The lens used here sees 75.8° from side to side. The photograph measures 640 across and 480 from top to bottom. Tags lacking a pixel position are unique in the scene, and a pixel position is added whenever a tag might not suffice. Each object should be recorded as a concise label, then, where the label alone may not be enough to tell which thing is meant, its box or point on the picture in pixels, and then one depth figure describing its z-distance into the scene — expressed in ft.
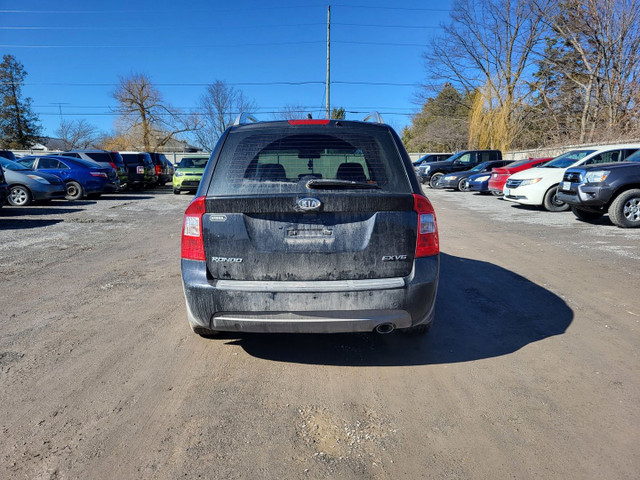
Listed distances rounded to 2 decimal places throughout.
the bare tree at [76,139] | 181.47
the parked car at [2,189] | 31.95
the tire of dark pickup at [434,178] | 71.33
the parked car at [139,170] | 65.41
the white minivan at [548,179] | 34.91
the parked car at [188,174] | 56.85
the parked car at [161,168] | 76.13
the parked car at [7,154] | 51.52
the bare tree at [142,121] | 147.95
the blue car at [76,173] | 47.98
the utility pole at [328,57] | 103.45
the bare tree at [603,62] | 70.44
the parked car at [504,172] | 47.84
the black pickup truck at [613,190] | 26.71
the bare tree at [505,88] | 103.45
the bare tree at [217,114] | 131.85
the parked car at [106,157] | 59.93
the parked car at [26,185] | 39.37
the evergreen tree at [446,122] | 142.61
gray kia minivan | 8.75
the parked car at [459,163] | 72.08
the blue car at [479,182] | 56.18
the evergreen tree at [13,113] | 149.79
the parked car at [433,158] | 87.11
